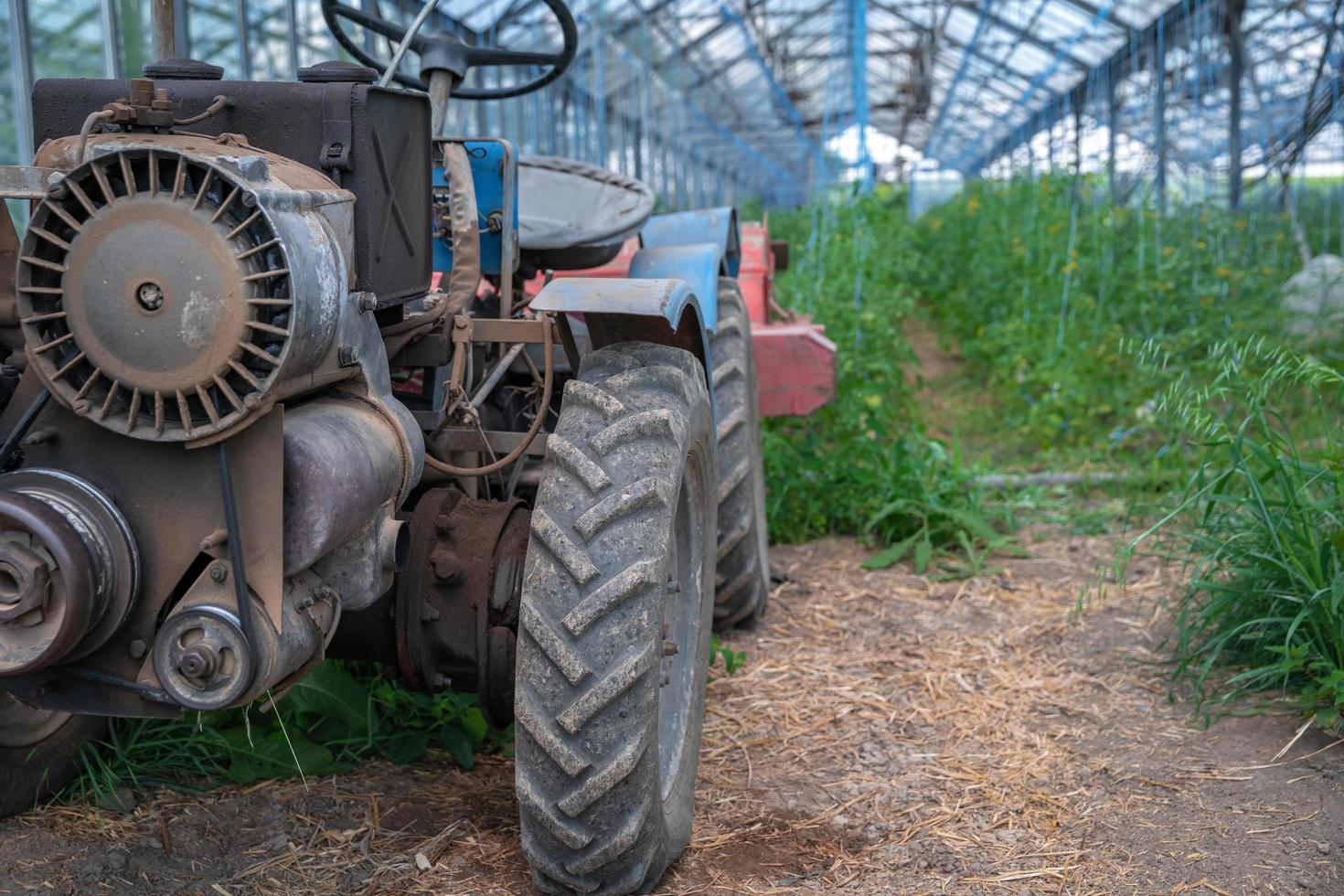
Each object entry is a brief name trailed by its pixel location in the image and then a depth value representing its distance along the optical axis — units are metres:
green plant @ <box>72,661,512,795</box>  2.85
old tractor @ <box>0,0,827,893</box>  1.76
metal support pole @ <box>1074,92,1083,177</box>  17.79
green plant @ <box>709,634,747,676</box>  3.62
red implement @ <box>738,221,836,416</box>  4.59
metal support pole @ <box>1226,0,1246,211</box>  11.77
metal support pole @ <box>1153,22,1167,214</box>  10.33
